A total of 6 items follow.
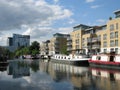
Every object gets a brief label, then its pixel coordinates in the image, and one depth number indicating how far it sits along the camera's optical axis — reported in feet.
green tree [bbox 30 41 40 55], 266.00
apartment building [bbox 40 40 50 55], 265.44
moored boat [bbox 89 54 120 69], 85.71
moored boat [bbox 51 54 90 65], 110.53
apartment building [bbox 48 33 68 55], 230.16
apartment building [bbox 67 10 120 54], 125.80
